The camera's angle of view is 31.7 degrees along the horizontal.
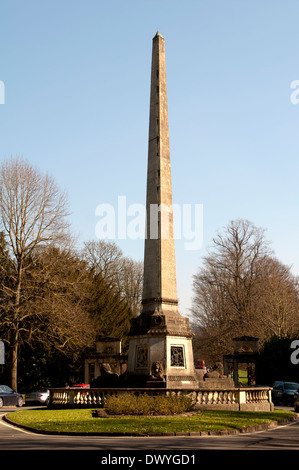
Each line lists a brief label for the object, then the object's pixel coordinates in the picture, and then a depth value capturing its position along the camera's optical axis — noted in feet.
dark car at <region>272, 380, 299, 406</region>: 111.96
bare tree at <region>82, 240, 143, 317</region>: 212.23
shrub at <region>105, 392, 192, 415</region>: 64.08
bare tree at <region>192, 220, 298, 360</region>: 168.55
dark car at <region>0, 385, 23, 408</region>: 104.01
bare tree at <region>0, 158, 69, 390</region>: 125.70
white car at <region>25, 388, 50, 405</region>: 106.52
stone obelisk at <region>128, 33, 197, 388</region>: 85.25
